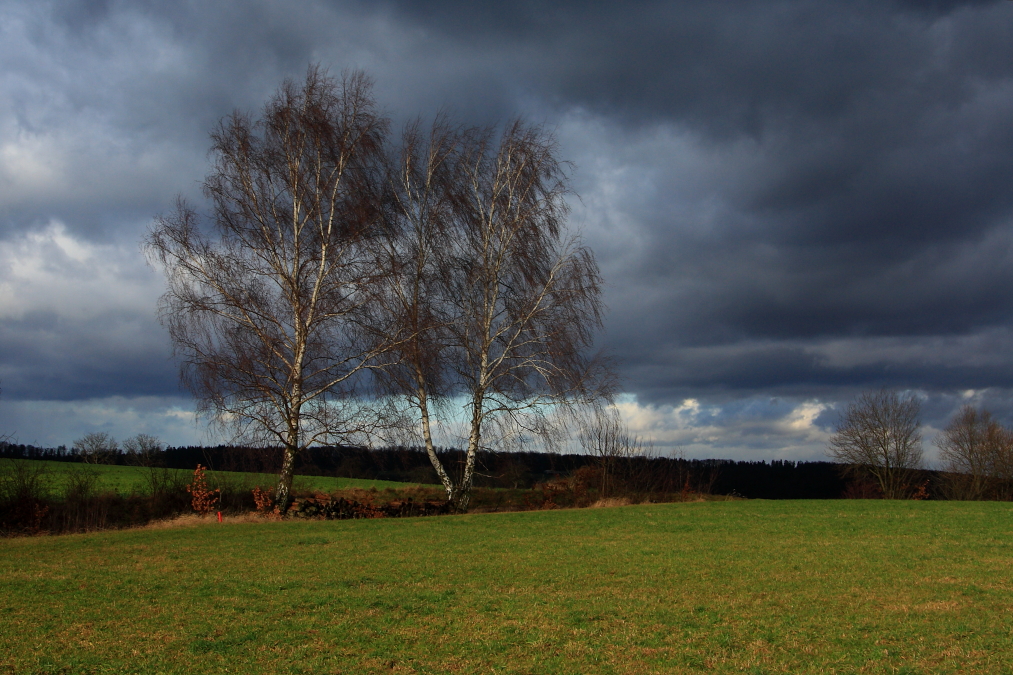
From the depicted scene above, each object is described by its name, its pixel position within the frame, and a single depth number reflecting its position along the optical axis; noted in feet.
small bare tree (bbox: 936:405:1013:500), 166.81
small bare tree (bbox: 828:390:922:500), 161.17
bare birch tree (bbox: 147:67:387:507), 66.13
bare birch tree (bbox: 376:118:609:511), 76.59
